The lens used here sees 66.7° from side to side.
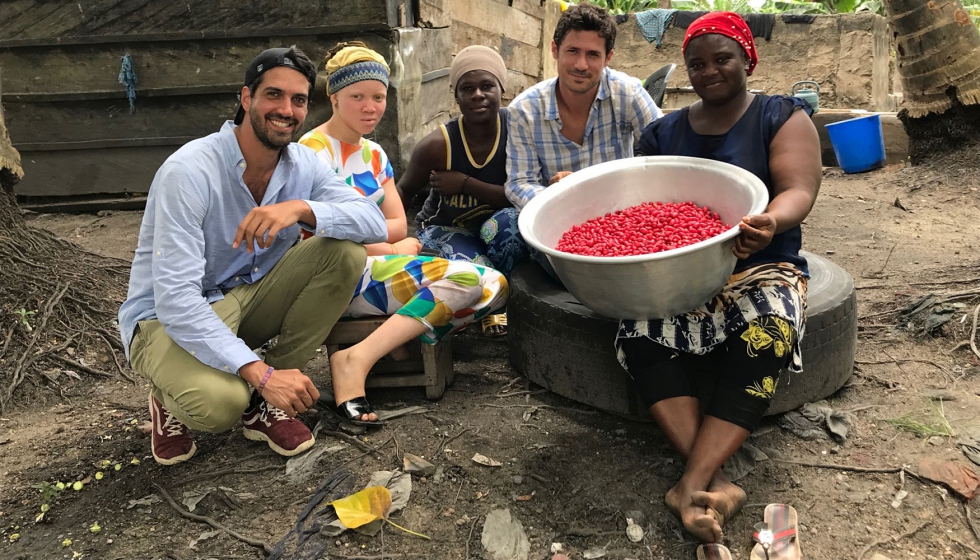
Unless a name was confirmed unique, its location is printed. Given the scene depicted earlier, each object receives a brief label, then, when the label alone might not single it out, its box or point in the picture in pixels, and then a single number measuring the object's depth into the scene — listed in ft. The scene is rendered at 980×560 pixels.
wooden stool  8.72
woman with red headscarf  6.57
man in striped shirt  9.75
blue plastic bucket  20.86
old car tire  7.98
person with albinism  8.39
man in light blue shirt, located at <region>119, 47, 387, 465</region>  6.91
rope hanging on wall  15.94
